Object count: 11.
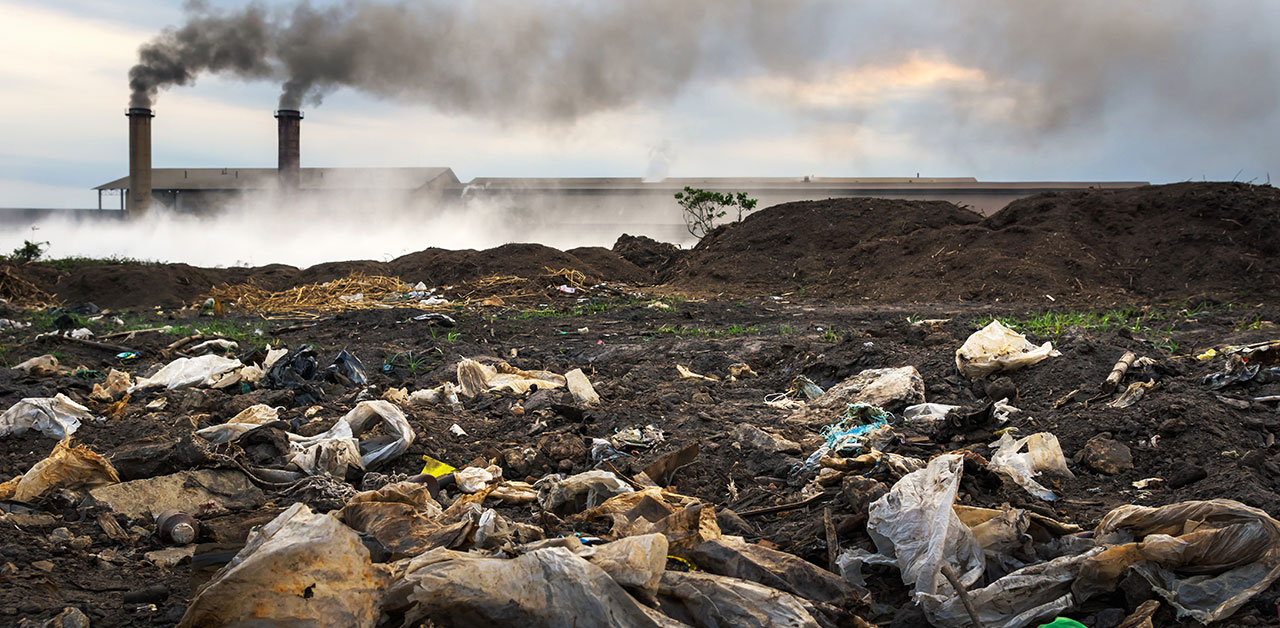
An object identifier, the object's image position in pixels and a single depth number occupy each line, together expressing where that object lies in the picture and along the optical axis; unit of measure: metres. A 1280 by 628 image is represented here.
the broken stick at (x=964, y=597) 2.34
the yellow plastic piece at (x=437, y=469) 4.00
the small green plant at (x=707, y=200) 21.77
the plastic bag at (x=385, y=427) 4.09
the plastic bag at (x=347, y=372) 5.85
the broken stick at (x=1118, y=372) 4.77
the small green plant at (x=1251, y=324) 7.24
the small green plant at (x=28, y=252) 18.41
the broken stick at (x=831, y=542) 2.76
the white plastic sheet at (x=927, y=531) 2.54
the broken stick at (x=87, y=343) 7.23
